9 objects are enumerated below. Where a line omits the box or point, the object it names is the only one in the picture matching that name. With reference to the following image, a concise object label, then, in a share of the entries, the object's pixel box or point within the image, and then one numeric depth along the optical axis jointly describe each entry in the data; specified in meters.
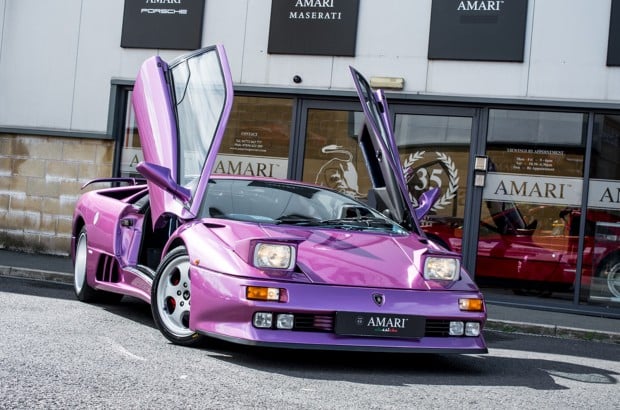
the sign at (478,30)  11.39
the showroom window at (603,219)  11.09
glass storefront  11.15
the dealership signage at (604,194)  11.09
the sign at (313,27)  12.08
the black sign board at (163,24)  12.75
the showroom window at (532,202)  11.24
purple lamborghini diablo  5.16
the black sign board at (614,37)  10.98
